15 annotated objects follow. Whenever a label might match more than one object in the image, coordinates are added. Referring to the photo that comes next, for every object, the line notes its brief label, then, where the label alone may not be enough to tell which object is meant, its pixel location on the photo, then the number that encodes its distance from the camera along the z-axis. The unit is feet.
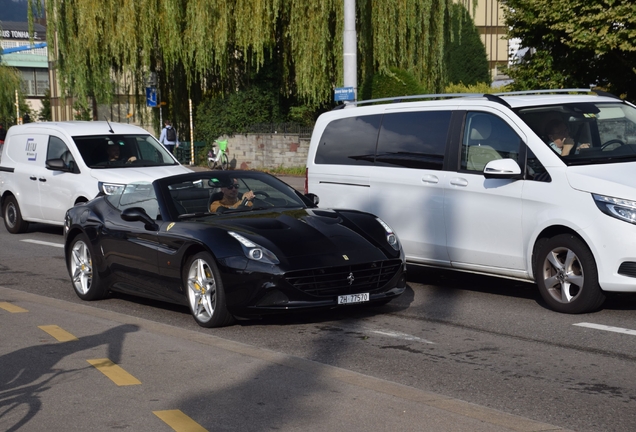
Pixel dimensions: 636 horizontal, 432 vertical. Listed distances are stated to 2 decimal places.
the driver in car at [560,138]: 30.45
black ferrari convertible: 27.20
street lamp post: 66.08
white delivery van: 50.83
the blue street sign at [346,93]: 65.00
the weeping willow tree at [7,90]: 206.28
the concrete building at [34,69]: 401.90
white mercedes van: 28.32
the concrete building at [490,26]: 211.82
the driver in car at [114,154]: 52.33
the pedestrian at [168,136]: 109.29
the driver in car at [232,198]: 31.40
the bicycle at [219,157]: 113.09
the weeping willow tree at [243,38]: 91.20
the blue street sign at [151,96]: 111.75
